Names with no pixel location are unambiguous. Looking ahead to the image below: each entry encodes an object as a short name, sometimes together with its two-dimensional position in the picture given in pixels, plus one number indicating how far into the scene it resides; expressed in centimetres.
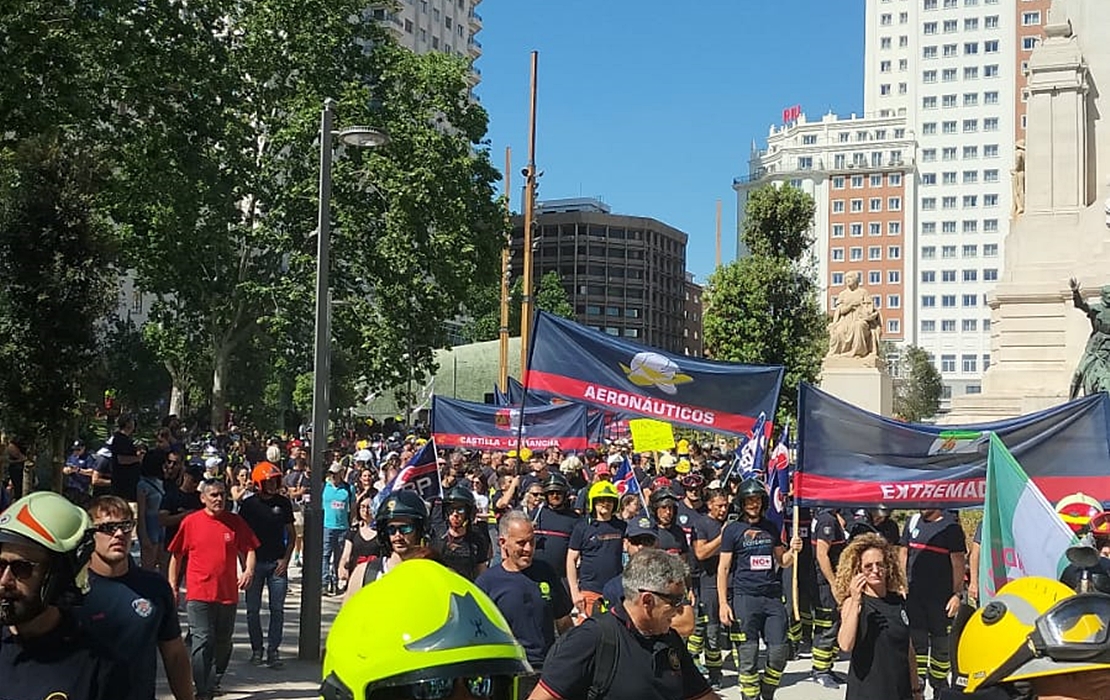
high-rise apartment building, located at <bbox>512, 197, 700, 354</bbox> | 14200
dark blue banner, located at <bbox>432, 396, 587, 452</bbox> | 1883
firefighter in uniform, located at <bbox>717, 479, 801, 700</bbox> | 927
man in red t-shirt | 855
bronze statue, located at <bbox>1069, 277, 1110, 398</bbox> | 1698
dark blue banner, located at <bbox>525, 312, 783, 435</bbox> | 1216
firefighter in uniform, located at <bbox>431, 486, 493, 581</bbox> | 759
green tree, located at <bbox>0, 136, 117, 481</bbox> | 1226
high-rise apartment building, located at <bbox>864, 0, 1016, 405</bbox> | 11338
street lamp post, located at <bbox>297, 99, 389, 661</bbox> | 1079
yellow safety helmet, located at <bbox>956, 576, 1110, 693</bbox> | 235
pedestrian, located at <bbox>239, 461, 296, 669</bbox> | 1048
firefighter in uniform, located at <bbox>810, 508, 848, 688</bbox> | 989
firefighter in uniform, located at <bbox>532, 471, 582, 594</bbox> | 970
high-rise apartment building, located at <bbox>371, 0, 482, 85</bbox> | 10056
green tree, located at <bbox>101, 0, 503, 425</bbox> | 3206
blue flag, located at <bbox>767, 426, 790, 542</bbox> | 1145
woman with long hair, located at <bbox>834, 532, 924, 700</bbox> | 596
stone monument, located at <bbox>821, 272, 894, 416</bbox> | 2575
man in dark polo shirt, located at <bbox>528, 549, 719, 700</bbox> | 441
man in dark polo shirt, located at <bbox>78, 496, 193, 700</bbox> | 425
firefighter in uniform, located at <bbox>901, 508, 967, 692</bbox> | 934
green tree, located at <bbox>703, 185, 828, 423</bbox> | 4534
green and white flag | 537
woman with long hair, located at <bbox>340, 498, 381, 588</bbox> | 805
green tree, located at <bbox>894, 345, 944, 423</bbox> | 8206
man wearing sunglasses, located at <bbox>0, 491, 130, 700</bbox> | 366
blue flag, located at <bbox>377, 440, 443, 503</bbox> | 1068
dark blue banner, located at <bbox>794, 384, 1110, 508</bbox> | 920
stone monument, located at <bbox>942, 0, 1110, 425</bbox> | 2441
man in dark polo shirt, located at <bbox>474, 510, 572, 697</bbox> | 628
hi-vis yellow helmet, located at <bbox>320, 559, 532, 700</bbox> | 189
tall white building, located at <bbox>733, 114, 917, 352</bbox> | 11562
